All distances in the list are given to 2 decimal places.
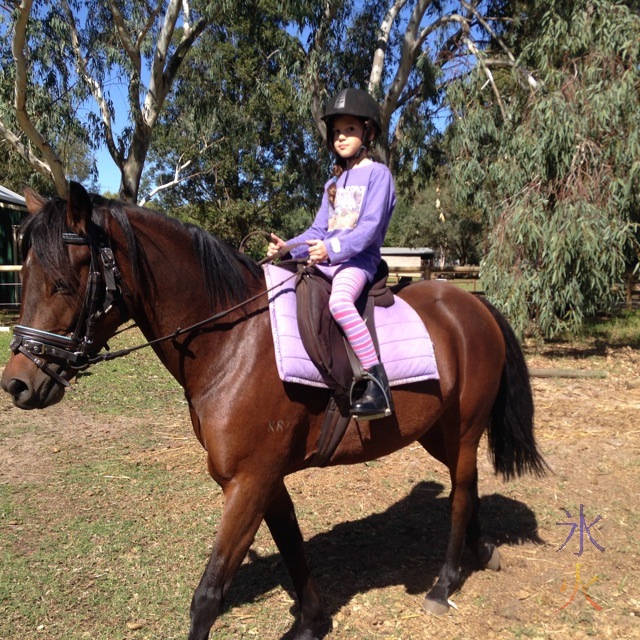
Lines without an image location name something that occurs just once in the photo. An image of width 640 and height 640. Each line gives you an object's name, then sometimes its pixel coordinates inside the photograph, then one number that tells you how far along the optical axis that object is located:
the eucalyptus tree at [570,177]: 9.27
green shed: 17.22
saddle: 2.46
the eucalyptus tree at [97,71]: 13.86
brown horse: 2.08
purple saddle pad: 2.41
